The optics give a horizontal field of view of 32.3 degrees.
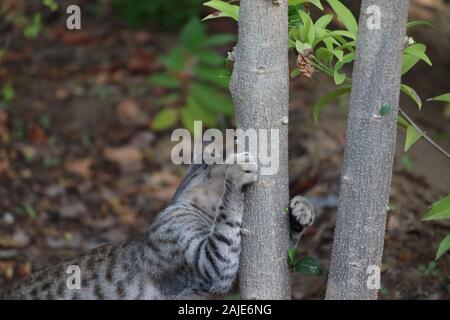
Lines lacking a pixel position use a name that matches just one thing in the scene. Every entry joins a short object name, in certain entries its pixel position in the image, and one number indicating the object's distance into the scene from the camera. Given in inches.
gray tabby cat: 138.6
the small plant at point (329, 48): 128.3
